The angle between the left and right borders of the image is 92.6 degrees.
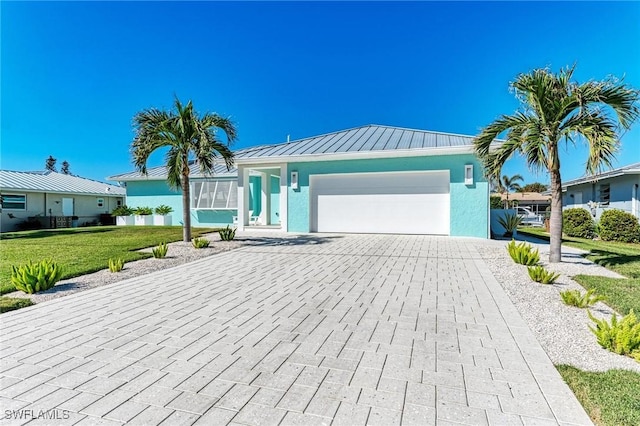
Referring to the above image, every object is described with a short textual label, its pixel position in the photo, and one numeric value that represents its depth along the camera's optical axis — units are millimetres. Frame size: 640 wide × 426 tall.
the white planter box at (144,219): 19656
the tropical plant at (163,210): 19578
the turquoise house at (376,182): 12812
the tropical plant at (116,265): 6795
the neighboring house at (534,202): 50094
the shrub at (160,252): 8375
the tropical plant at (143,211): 19547
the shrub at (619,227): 14531
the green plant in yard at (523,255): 7328
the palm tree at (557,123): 6676
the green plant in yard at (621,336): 3057
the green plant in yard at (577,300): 4470
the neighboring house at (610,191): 15688
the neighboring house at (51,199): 20781
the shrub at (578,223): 16984
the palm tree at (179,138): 10328
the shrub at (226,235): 11926
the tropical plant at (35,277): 5250
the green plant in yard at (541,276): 5848
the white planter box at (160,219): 19603
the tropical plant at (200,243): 9977
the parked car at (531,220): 30205
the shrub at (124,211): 20562
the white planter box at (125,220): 20578
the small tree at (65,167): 75044
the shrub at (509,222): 13539
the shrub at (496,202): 33494
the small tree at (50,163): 70750
